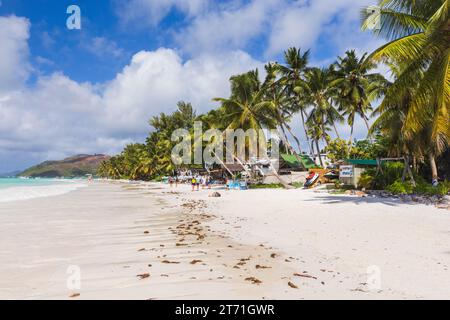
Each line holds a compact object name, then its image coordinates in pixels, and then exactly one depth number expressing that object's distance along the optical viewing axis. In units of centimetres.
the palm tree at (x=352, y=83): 3534
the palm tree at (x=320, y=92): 3434
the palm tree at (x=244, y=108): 3012
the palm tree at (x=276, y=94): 3388
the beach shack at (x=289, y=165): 3966
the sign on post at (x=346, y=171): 2264
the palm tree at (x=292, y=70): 3481
